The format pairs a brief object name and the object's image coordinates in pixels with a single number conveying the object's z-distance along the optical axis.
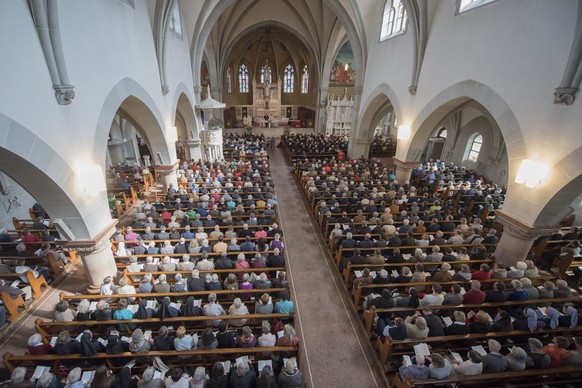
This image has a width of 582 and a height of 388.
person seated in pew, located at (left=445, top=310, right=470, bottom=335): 4.89
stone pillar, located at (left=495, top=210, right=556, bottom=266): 6.95
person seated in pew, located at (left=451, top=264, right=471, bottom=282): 6.39
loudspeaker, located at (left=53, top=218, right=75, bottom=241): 5.82
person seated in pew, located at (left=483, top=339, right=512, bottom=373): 4.23
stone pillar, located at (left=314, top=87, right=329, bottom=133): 26.69
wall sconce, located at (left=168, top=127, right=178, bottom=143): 11.44
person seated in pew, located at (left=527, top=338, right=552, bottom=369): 4.30
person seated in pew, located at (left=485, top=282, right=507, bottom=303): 5.70
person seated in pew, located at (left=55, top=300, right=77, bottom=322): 5.05
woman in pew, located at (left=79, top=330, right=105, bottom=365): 4.34
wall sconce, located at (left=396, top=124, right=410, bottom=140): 12.32
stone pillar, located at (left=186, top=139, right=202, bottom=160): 15.99
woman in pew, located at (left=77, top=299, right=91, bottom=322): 5.06
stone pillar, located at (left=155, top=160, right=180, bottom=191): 11.54
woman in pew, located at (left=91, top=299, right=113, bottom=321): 5.04
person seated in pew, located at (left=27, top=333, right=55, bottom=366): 4.46
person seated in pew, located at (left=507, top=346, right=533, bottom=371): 4.22
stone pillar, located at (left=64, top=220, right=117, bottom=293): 6.23
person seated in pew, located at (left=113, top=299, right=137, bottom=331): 5.10
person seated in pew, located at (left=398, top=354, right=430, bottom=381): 4.21
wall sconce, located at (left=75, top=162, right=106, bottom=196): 5.82
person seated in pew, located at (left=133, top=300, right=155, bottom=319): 5.13
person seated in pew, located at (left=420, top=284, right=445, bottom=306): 5.60
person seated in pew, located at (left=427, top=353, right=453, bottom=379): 4.14
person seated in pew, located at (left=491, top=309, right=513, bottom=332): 4.93
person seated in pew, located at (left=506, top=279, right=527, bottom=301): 5.73
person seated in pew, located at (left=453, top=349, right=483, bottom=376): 4.16
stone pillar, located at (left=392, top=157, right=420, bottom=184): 12.76
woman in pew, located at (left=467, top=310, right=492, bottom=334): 4.91
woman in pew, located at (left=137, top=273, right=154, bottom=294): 5.89
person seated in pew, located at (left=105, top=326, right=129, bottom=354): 4.41
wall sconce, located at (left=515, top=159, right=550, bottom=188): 6.48
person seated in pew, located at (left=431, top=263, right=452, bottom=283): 6.31
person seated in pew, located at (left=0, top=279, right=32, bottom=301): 5.87
